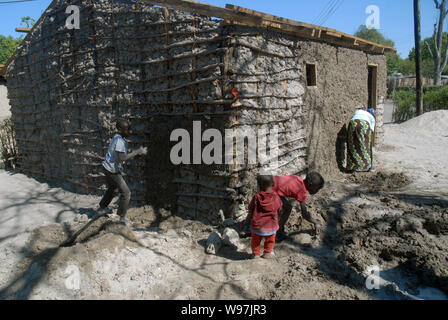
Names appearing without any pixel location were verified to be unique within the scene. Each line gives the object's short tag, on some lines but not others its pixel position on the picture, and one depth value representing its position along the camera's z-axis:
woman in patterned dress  6.17
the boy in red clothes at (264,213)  3.36
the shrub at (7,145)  8.78
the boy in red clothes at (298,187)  3.61
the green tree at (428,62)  38.38
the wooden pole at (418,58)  12.73
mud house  4.10
